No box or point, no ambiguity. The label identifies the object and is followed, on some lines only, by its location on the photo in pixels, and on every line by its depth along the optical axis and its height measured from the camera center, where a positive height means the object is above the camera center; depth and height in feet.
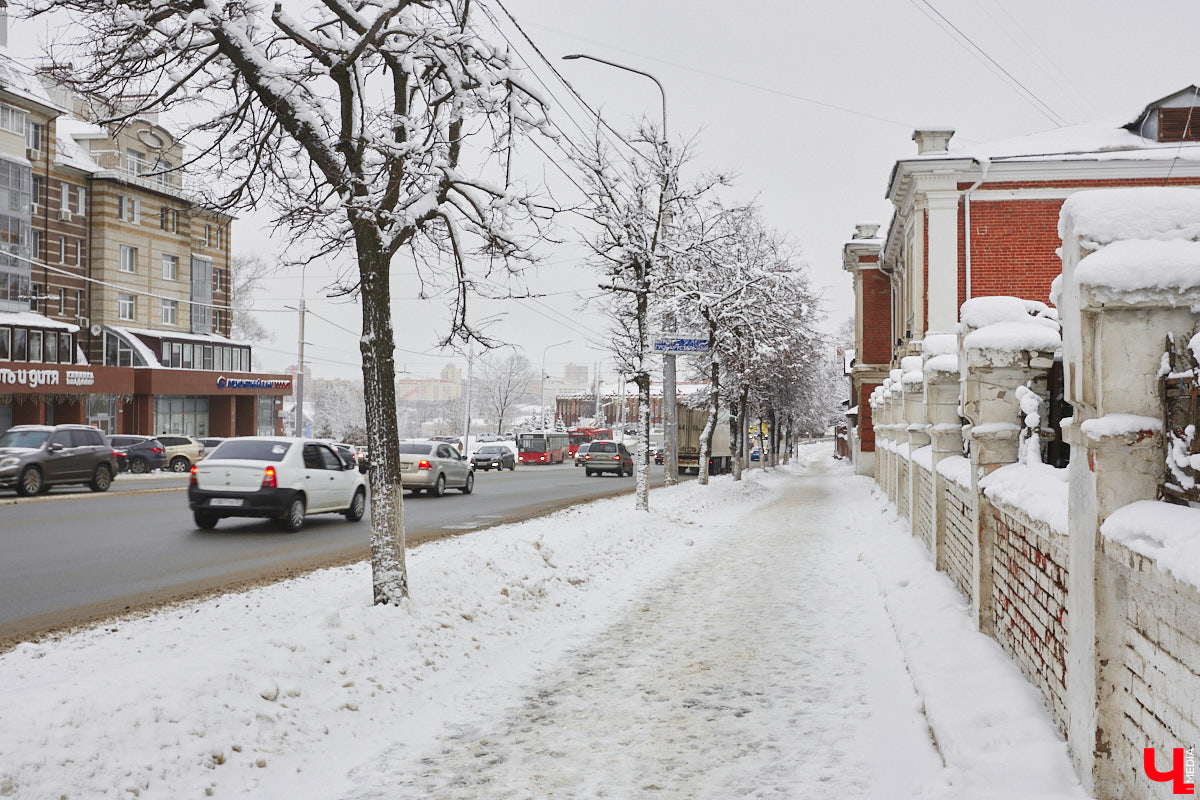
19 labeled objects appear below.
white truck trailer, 158.92 -3.91
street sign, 62.34 +4.61
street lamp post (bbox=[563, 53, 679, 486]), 87.16 +0.14
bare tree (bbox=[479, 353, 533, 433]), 346.13 +14.26
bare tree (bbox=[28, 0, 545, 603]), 24.89 +8.70
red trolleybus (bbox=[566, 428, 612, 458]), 270.05 -5.58
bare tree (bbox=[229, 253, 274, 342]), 221.25 +30.43
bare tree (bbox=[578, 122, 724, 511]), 59.11 +11.40
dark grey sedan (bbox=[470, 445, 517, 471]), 167.84 -7.17
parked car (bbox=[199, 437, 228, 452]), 148.05 -3.26
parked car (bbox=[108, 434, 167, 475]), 120.37 -4.03
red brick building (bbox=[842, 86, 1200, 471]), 74.74 +16.98
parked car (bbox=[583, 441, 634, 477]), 143.02 -6.40
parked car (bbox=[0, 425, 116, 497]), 70.23 -2.68
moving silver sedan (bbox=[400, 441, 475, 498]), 84.23 -4.48
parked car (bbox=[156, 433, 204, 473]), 130.00 -4.15
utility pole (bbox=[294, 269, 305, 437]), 136.87 +4.20
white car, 51.34 -3.37
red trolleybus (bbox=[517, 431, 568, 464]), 211.20 -6.81
